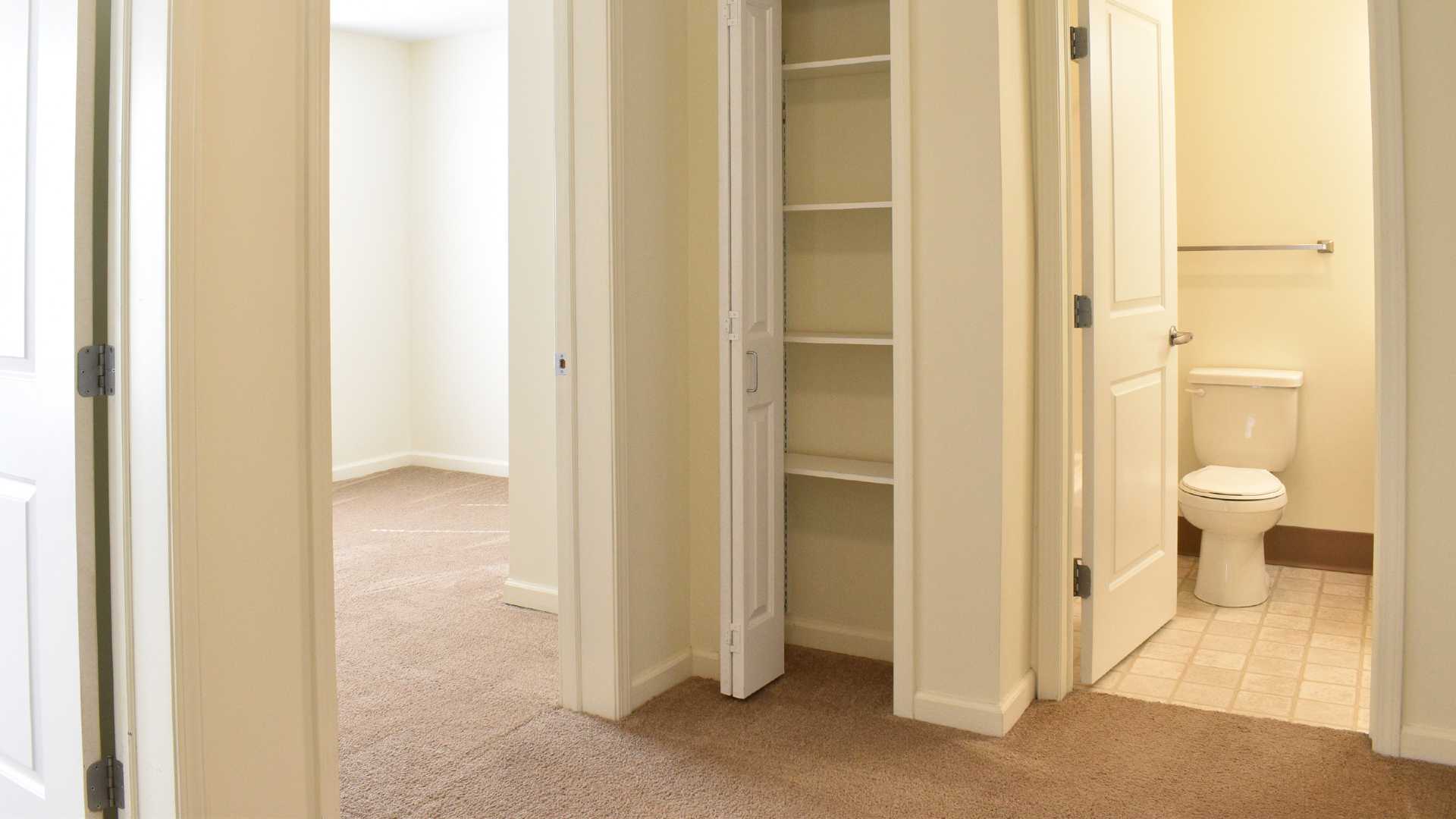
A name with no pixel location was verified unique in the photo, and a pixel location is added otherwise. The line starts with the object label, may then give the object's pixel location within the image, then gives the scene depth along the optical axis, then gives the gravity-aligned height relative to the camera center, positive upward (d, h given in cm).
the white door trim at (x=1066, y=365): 271 +0
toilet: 401 -40
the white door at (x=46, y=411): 196 -6
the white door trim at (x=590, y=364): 300 +2
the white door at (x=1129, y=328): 323 +12
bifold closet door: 301 +6
